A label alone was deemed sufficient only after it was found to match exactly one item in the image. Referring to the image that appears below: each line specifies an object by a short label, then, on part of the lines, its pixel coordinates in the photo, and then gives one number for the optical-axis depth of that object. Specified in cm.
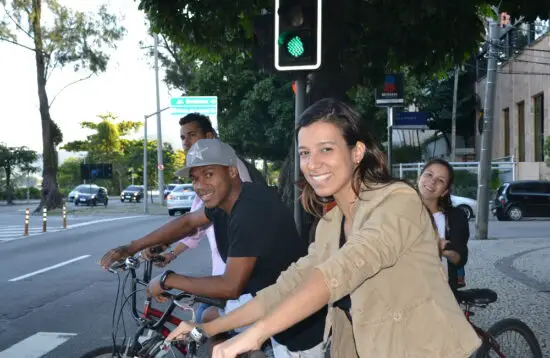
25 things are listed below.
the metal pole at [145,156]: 4044
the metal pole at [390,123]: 1127
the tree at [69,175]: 9819
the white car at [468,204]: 2714
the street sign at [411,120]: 1260
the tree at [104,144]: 8181
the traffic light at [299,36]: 546
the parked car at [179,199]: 3231
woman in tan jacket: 187
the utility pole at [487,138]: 1694
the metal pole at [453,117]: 3919
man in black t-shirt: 281
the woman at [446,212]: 413
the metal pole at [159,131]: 4362
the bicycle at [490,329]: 397
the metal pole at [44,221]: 2258
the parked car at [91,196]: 5031
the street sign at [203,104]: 3275
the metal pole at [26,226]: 2140
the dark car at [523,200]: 2523
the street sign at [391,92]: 893
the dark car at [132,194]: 5977
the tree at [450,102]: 4456
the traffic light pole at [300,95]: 570
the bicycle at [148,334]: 315
